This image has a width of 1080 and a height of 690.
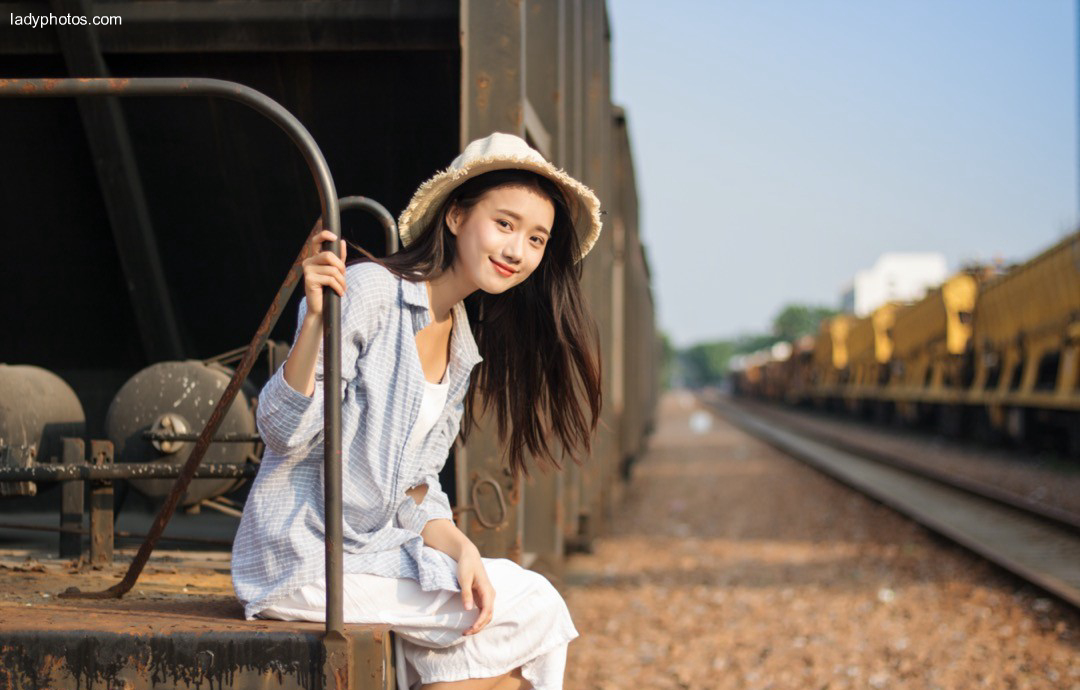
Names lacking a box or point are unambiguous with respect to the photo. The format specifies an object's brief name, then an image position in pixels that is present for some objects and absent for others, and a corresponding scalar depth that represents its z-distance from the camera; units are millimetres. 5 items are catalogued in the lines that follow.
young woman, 2119
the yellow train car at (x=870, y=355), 27781
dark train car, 3494
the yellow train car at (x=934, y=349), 20562
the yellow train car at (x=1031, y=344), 15102
